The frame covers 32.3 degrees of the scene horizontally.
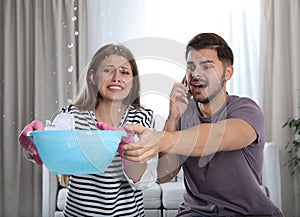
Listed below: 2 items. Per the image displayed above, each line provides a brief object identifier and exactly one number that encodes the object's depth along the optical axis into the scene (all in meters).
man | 1.13
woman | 1.22
